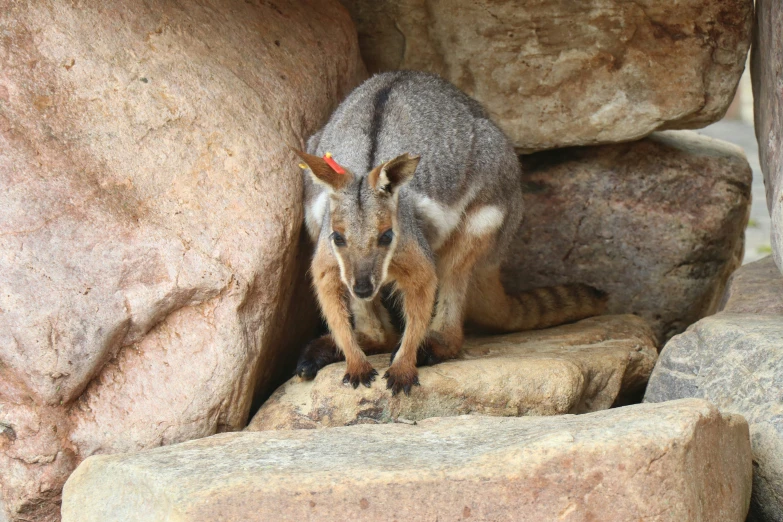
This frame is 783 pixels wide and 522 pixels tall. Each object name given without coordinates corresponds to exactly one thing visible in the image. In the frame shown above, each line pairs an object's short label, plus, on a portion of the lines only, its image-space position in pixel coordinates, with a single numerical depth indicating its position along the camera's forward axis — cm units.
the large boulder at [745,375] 806
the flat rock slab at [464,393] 954
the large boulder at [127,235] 884
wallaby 901
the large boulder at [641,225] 1286
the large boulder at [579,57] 1145
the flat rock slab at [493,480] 653
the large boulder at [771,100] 866
